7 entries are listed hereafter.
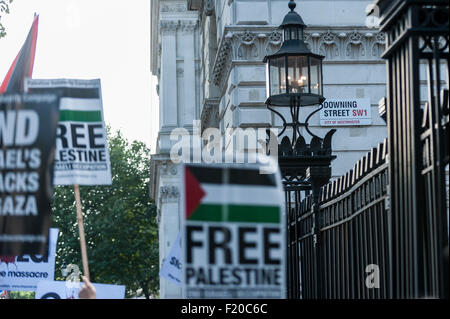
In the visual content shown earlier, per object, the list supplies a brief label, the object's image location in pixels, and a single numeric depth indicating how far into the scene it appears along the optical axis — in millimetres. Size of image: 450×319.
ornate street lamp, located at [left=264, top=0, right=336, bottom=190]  13891
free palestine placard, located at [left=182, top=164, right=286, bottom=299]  6273
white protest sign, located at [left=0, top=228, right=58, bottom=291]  18359
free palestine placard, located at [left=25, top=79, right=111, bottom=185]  9148
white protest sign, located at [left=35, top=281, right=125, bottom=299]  17328
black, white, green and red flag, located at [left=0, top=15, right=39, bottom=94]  11492
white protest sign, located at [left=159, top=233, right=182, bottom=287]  16500
